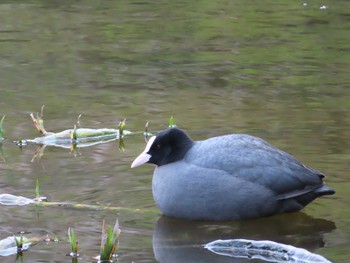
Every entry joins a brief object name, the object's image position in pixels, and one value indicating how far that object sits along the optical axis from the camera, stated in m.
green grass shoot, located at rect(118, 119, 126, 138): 17.32
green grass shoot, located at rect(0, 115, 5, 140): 17.12
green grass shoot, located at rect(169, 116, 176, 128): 17.06
